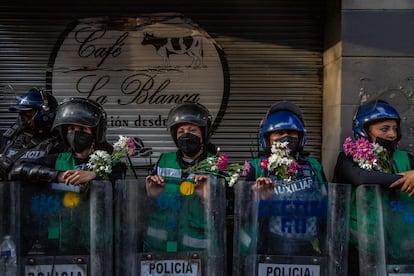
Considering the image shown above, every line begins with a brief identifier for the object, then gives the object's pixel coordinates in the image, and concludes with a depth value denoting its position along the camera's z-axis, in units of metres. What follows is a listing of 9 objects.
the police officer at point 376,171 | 3.12
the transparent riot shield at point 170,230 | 3.01
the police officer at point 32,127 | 4.61
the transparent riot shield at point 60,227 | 3.00
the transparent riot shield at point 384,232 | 2.99
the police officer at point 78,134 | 3.74
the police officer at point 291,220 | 3.02
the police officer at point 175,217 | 3.04
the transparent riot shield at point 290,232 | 2.99
